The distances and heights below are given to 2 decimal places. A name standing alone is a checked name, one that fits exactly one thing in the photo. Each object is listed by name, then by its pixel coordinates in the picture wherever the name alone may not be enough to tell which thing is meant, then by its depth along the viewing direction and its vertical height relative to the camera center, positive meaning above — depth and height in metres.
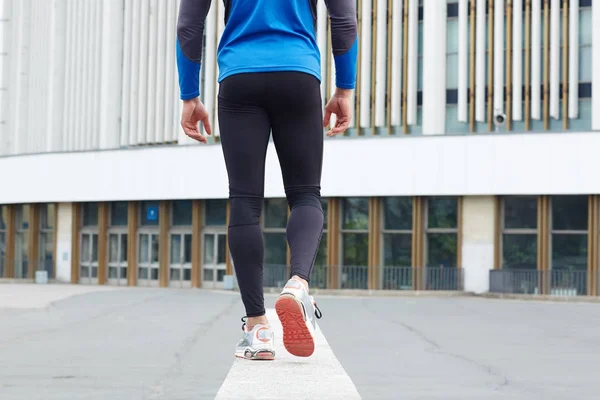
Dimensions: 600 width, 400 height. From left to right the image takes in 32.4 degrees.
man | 4.00 +0.44
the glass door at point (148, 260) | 39.52 -1.58
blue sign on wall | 40.00 +0.19
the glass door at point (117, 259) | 40.66 -1.60
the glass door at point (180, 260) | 38.62 -1.54
